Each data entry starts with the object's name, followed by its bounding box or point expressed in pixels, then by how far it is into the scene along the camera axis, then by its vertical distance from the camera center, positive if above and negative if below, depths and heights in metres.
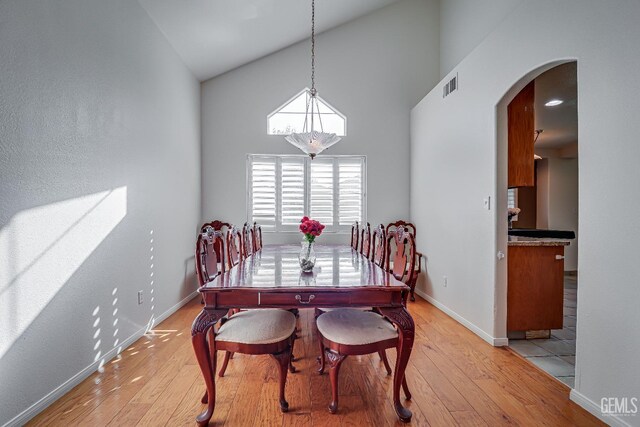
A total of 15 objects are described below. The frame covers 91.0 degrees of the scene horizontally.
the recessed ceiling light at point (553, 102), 3.98 +1.38
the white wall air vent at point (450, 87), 3.51 +1.42
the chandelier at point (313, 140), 3.21 +0.72
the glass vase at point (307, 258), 2.25 -0.35
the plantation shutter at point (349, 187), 4.96 +0.35
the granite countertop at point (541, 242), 2.85 -0.30
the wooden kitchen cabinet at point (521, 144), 2.87 +0.60
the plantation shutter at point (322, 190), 4.94 +0.30
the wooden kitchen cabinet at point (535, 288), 2.86 -0.72
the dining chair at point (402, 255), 2.13 -0.34
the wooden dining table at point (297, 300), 1.75 -0.52
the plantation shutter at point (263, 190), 4.88 +0.29
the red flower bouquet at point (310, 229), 2.22 -0.14
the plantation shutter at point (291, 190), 4.91 +0.29
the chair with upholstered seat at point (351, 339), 1.80 -0.76
